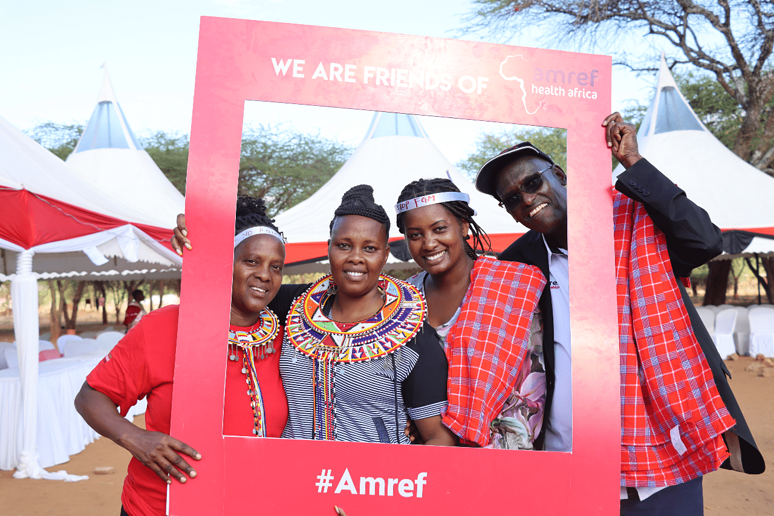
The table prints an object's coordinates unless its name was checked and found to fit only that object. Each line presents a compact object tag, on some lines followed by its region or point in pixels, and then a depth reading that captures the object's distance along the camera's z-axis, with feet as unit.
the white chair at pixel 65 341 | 27.55
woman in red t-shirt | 5.58
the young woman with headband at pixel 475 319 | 5.41
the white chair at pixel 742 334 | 39.78
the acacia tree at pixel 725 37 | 42.83
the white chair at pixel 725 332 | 38.24
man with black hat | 5.48
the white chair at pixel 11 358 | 23.13
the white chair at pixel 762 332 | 37.93
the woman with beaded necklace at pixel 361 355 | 5.43
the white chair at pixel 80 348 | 26.37
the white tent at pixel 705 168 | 33.71
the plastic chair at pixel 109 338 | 29.12
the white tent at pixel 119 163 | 35.42
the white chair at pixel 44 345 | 25.62
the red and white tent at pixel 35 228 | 15.87
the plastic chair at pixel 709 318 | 39.45
